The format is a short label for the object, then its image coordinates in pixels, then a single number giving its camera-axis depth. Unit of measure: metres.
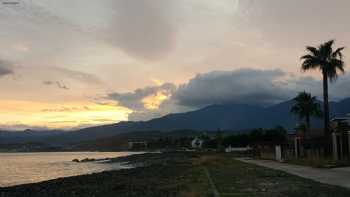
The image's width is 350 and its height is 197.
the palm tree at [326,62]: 50.68
